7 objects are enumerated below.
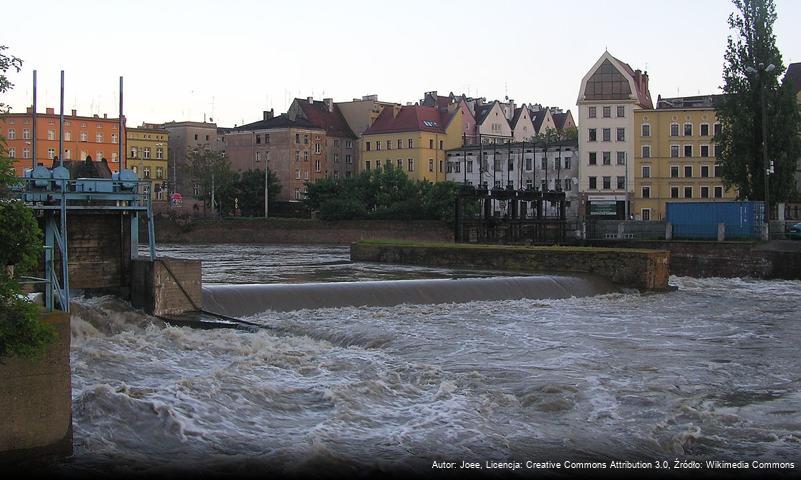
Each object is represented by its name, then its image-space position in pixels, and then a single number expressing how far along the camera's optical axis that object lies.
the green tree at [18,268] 10.09
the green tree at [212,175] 106.25
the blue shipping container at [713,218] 51.75
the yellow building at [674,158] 89.31
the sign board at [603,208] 91.38
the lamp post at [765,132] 49.98
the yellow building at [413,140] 107.75
